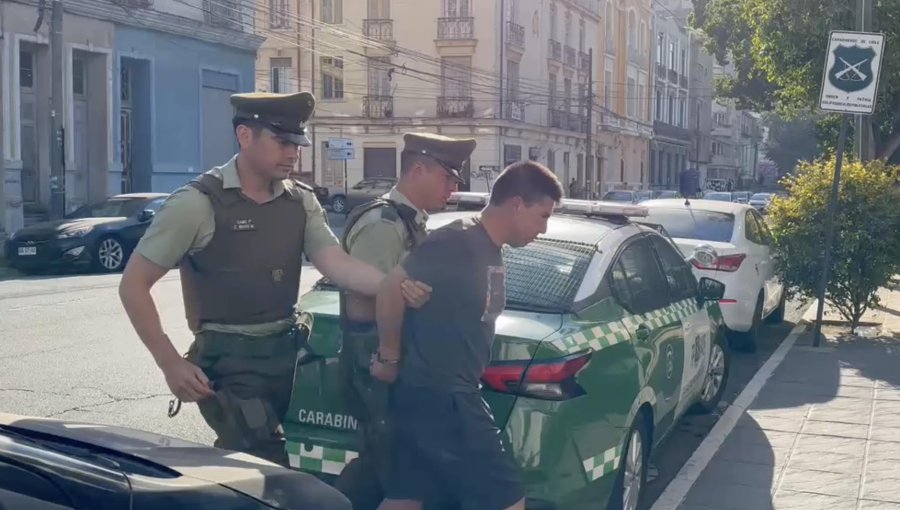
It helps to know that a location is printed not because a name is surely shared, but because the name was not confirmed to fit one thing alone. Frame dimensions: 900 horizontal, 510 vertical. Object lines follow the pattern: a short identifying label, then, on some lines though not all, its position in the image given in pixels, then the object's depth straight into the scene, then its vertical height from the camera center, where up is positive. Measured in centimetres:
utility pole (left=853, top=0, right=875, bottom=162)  1221 +60
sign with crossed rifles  1016 +89
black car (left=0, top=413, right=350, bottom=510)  235 -75
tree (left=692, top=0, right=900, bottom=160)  1572 +184
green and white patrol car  439 -90
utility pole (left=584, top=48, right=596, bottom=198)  4737 +33
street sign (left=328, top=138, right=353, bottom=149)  3722 +54
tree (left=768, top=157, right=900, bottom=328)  1093 -70
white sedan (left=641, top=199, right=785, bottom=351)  995 -81
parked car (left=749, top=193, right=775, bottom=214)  4289 -138
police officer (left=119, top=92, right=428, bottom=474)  378 -39
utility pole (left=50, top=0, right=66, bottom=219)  2139 +68
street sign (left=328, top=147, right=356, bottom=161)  3672 +20
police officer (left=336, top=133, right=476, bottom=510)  404 -28
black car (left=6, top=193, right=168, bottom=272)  1712 -134
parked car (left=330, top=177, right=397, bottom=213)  4138 -127
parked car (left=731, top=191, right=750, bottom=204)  4231 -125
